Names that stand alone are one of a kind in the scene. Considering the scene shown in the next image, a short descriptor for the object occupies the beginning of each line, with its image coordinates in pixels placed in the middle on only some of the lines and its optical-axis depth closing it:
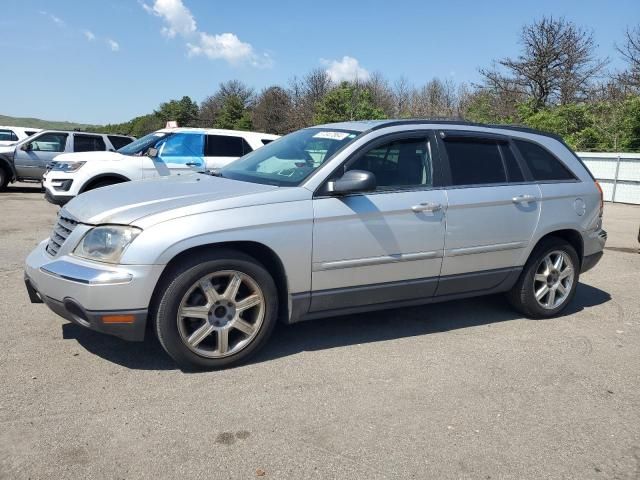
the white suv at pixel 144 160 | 9.98
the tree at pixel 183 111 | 67.00
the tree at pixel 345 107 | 33.84
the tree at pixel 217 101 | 62.00
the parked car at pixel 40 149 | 15.73
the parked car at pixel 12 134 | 19.53
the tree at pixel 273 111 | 45.75
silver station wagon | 3.52
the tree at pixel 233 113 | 50.87
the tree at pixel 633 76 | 27.69
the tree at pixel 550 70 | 32.44
